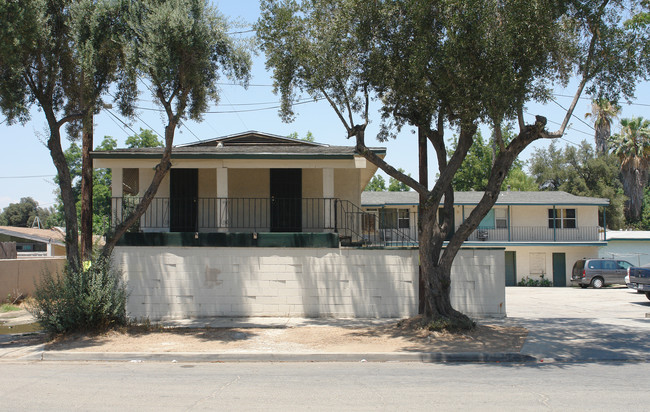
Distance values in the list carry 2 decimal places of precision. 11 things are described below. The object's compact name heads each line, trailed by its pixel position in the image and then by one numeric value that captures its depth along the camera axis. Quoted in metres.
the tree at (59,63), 11.46
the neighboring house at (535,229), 32.81
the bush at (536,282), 32.25
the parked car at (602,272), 28.27
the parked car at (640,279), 19.19
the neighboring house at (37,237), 30.72
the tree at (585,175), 46.14
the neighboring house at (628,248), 35.94
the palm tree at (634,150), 40.56
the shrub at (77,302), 11.44
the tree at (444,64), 10.36
